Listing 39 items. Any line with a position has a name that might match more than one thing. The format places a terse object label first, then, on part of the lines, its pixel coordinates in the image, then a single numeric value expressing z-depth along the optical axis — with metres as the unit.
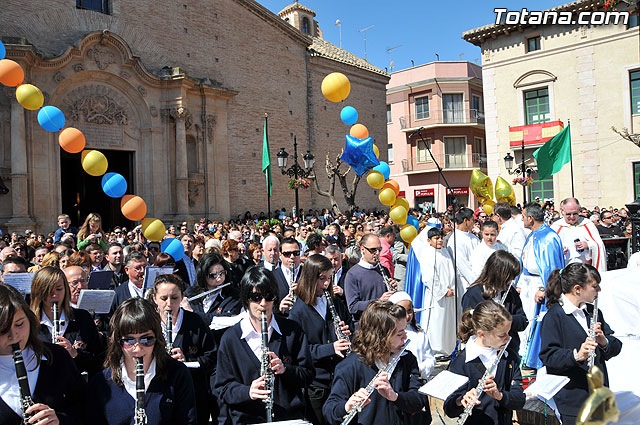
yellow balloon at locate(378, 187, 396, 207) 10.52
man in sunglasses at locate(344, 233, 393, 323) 5.98
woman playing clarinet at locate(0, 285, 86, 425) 2.86
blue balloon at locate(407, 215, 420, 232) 11.33
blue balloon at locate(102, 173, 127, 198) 9.74
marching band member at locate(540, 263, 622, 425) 4.04
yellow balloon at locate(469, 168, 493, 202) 12.98
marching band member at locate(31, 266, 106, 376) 3.99
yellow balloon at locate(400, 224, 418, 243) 9.87
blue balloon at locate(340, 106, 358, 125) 11.22
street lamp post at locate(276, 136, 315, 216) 18.00
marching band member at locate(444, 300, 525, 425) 3.54
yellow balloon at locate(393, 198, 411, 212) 10.97
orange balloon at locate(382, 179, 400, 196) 11.32
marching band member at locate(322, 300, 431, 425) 3.33
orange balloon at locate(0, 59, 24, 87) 9.30
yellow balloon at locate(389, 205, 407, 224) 10.34
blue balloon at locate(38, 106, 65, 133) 10.04
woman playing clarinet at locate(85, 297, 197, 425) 2.99
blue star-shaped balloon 10.70
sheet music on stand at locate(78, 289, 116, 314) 4.46
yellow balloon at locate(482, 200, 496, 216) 12.86
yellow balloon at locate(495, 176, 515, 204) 13.34
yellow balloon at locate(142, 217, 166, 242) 9.09
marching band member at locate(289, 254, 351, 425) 4.44
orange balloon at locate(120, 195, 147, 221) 9.70
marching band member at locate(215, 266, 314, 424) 3.68
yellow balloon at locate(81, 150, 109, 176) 9.99
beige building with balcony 25.28
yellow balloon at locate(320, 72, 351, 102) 10.29
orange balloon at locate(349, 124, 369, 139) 11.41
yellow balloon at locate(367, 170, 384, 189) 10.79
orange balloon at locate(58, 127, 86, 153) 10.28
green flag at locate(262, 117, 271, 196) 18.21
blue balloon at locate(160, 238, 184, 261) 7.62
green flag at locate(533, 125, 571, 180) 16.97
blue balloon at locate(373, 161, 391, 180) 12.09
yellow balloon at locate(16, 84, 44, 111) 9.90
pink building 40.12
